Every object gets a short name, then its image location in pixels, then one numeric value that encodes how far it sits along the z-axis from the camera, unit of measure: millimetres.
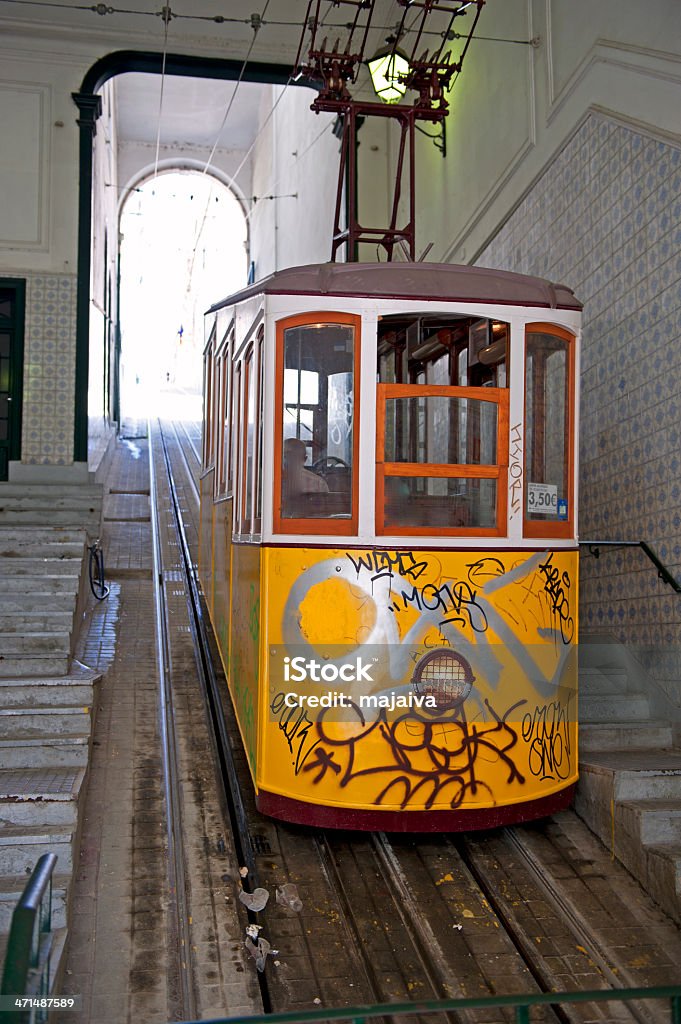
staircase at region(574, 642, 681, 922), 4969
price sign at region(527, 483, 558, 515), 5418
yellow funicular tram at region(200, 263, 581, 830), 5059
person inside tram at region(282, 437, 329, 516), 5254
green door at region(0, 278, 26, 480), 12680
